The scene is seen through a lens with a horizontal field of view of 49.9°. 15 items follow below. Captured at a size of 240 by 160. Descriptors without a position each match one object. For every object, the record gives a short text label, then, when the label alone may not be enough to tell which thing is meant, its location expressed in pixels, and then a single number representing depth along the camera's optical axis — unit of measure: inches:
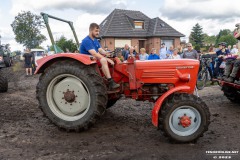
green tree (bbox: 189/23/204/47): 2375.7
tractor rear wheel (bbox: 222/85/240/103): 251.9
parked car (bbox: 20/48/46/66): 1069.6
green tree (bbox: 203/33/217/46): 4055.6
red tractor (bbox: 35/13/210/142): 162.7
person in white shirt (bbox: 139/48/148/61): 394.1
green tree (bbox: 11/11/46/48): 2004.2
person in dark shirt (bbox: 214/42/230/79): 403.8
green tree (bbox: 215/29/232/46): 3852.4
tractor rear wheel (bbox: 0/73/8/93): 331.6
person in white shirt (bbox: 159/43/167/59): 445.4
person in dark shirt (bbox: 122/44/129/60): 424.1
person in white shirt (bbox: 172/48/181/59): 390.6
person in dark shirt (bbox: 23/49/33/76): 604.4
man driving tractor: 166.6
